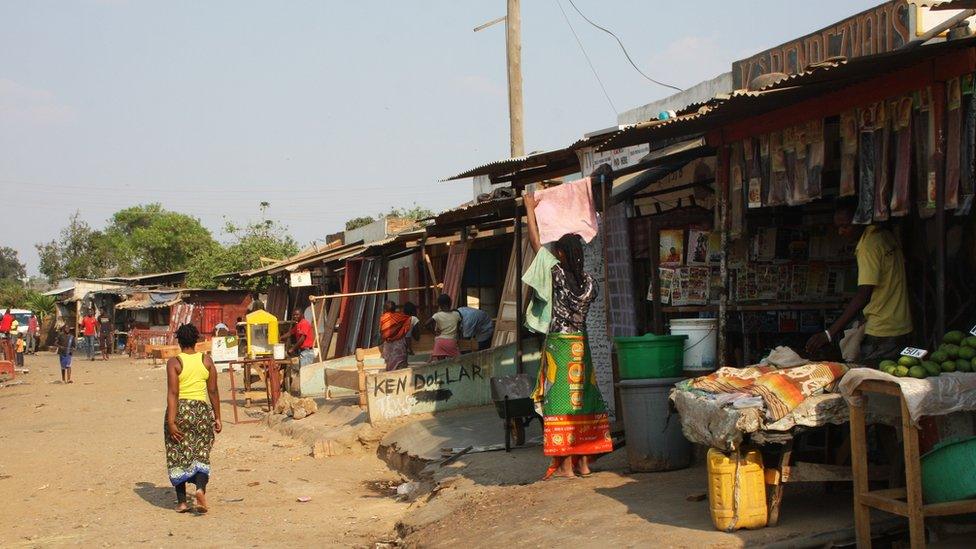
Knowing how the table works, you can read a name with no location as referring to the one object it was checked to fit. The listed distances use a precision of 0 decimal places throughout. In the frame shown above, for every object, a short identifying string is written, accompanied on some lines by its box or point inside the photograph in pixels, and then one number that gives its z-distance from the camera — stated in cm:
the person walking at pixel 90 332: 3966
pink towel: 882
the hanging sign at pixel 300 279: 2272
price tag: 550
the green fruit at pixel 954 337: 555
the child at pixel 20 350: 3431
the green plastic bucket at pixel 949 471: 498
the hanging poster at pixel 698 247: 881
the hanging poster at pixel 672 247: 888
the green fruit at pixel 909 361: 540
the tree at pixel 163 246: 5981
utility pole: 1630
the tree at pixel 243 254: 4044
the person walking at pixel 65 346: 2666
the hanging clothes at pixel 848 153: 683
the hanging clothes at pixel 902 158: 625
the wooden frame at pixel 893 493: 498
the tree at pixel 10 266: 10225
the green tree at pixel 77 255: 6650
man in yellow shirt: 655
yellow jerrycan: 573
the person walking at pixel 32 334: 4793
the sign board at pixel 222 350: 2512
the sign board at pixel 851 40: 1038
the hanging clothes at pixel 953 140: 577
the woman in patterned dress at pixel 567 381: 811
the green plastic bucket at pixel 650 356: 774
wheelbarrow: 971
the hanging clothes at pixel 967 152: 566
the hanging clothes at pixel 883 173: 646
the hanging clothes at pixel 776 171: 750
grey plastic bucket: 772
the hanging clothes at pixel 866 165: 660
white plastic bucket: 805
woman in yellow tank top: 918
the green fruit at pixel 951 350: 542
